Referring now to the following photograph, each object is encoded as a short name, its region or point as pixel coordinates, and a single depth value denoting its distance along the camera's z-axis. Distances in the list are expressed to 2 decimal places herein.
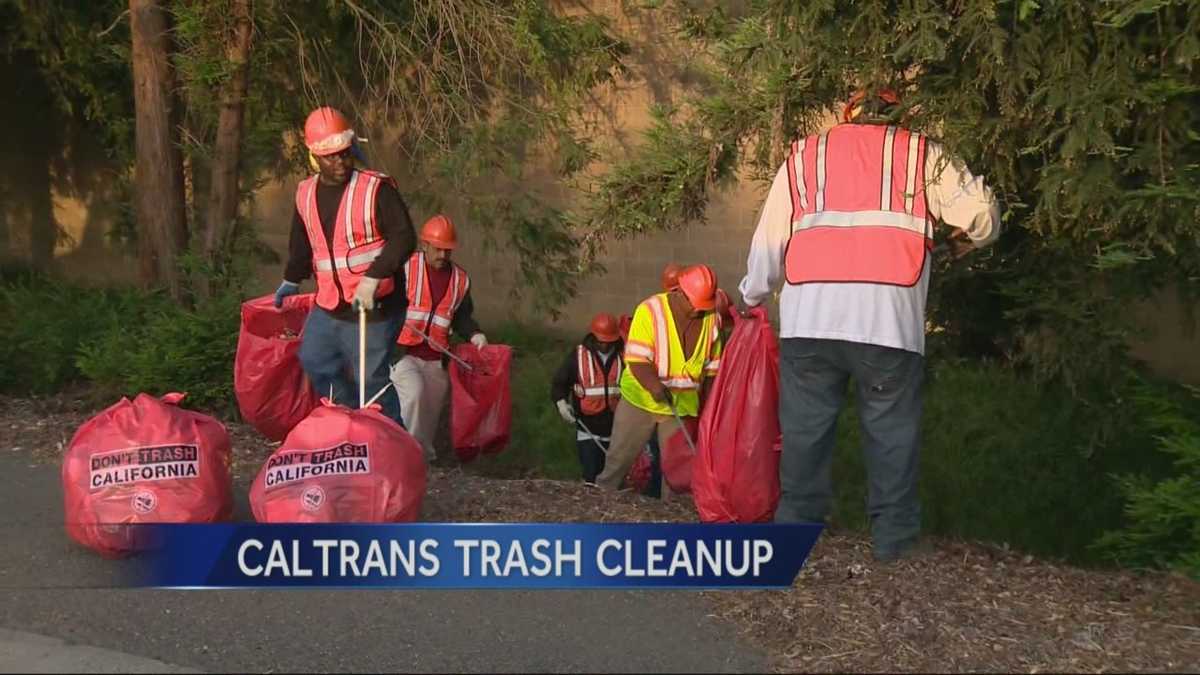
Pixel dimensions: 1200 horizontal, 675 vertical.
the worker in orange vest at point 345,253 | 6.11
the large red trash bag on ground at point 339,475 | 4.95
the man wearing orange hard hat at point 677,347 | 6.97
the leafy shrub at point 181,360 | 7.90
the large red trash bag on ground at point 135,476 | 5.02
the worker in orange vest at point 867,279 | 4.90
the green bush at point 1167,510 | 5.02
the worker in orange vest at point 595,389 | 8.22
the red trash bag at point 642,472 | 8.16
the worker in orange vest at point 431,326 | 7.62
